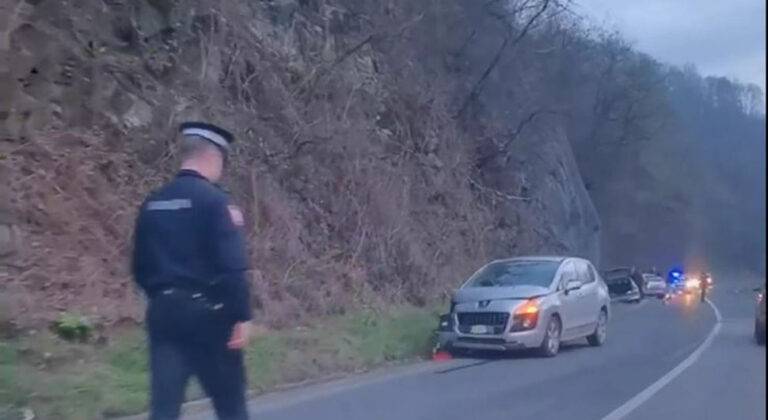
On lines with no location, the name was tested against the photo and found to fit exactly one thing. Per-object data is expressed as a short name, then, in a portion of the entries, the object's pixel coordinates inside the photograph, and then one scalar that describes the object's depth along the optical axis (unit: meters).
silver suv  19.95
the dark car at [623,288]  46.72
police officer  6.82
